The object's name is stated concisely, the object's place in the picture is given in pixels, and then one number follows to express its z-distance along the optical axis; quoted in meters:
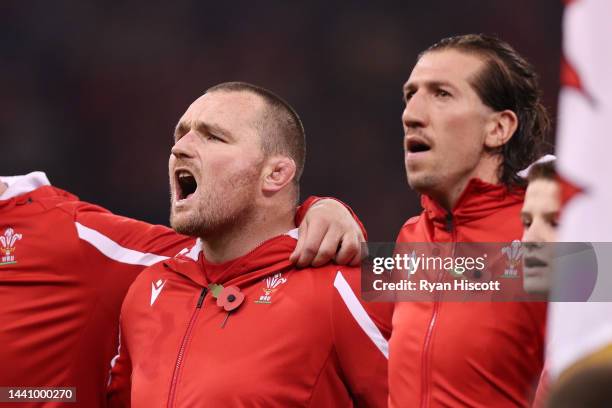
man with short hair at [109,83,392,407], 9.99
